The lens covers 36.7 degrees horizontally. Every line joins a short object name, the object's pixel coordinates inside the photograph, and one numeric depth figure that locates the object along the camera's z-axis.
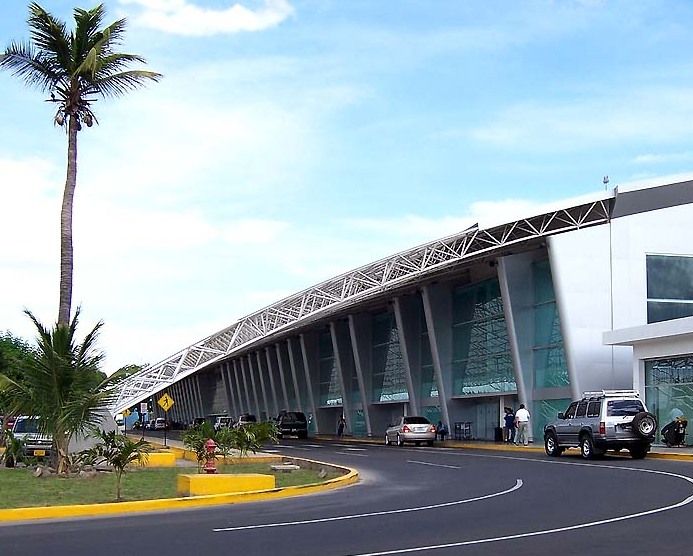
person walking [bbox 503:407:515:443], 45.53
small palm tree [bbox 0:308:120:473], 24.50
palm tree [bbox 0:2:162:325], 28.55
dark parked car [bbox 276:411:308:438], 63.44
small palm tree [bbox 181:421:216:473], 24.84
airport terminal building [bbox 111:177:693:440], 41.88
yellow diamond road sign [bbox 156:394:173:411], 43.00
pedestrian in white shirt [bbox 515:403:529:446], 41.88
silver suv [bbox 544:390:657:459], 30.33
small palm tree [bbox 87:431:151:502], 19.25
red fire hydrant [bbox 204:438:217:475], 21.48
